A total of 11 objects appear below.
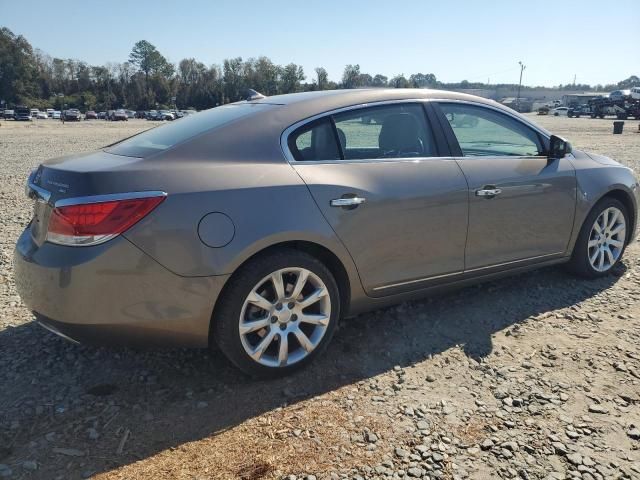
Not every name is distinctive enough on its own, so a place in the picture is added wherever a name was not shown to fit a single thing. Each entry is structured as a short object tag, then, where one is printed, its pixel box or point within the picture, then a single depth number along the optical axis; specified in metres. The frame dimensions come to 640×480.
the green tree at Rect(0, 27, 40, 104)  103.19
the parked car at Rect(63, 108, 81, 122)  69.25
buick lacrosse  2.65
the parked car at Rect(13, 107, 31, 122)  66.06
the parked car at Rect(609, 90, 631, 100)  55.22
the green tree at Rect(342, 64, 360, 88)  109.07
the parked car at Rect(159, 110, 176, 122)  76.64
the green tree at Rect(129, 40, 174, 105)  143.82
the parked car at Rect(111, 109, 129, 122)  76.44
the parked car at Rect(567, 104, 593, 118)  64.06
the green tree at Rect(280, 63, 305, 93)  104.06
